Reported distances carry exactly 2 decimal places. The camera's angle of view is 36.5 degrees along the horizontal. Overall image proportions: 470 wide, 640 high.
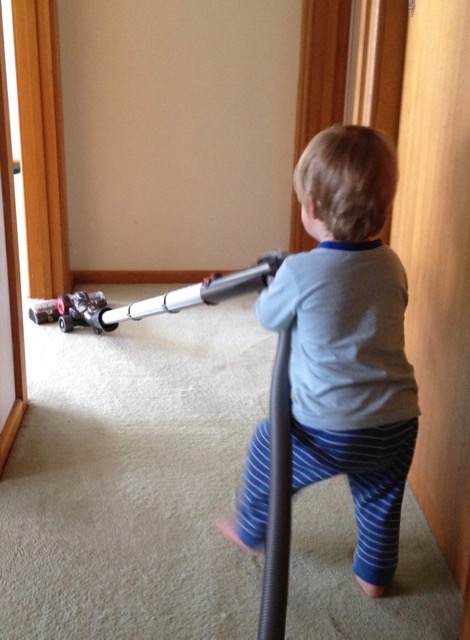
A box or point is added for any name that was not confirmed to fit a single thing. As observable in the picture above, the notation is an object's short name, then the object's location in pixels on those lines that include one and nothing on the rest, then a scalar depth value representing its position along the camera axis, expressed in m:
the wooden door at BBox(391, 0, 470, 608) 1.29
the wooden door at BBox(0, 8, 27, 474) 1.72
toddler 1.13
